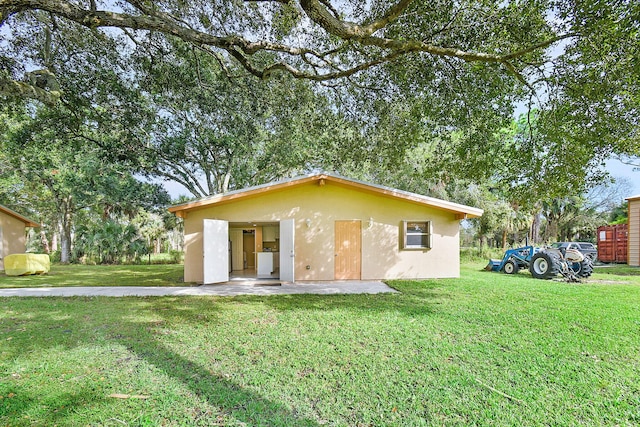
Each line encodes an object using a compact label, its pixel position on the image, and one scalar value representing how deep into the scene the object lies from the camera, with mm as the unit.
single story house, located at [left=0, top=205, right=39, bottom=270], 12984
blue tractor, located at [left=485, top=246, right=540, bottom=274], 10883
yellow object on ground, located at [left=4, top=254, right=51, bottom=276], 10961
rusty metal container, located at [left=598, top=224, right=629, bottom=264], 15273
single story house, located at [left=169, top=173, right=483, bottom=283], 8969
